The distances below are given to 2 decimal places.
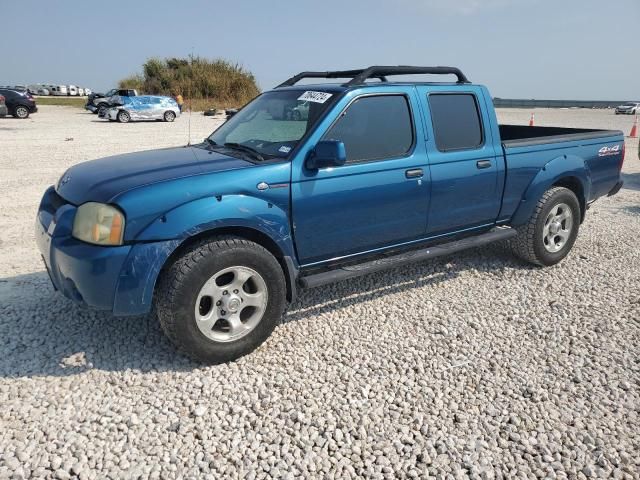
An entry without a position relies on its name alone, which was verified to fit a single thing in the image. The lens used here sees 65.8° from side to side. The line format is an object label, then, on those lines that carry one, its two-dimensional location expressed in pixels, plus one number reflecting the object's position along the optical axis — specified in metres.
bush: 41.03
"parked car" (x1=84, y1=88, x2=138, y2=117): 27.75
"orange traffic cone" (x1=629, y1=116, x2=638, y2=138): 20.52
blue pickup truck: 3.07
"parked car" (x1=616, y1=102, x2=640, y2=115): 42.88
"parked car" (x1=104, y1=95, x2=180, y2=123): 25.72
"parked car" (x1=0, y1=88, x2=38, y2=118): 25.16
